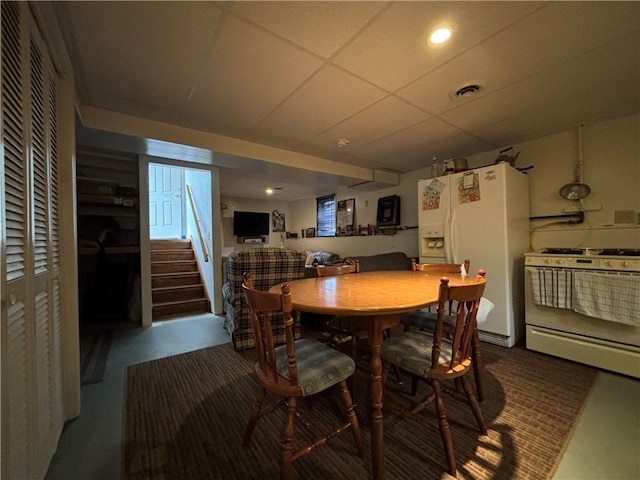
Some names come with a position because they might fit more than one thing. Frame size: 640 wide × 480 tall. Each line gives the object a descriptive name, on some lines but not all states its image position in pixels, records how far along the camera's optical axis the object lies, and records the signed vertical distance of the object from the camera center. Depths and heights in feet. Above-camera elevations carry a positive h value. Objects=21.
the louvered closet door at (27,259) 2.99 -0.17
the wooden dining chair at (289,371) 3.52 -1.98
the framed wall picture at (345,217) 16.79 +1.46
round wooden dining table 3.60 -0.96
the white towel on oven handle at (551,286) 7.28 -1.52
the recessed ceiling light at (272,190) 17.35 +3.47
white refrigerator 8.32 +0.16
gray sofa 12.28 -1.15
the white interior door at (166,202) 19.01 +3.09
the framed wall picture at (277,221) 21.83 +1.65
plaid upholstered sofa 8.29 -1.09
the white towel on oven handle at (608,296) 6.28 -1.61
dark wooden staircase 12.64 -2.12
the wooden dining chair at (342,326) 5.30 -2.00
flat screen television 19.52 +1.34
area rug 3.99 -3.55
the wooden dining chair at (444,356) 3.87 -1.99
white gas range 6.40 -1.95
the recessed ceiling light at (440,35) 4.50 +3.59
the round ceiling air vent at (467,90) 6.18 +3.57
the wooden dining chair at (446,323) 5.62 -1.99
